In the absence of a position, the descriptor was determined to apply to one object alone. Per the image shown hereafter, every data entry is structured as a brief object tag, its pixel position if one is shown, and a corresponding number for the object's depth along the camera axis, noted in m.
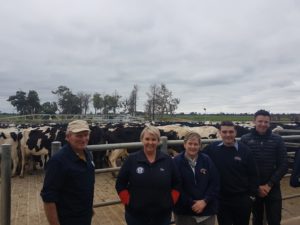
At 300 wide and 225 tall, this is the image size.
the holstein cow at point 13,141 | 6.97
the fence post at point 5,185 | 2.10
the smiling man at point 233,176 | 2.45
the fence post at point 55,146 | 2.29
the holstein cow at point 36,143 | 7.36
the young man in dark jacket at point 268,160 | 2.72
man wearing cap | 1.75
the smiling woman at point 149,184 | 2.01
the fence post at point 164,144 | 2.81
